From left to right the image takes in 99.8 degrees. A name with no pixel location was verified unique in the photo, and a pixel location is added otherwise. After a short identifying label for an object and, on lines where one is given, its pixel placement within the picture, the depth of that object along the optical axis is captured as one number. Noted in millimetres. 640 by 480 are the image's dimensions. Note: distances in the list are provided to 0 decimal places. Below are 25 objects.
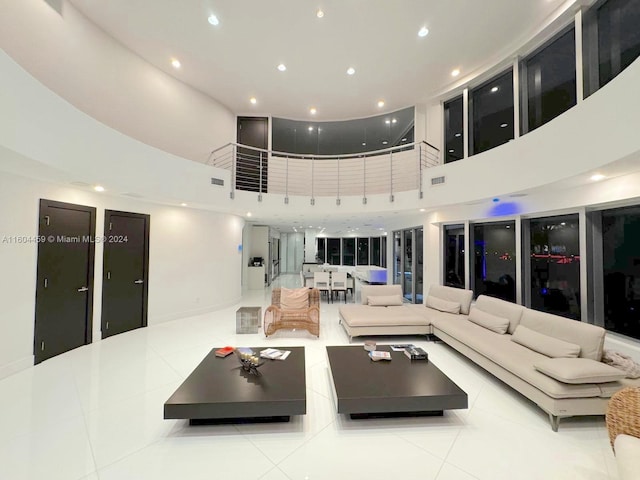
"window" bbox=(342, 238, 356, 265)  16719
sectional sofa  2557
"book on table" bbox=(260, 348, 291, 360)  3425
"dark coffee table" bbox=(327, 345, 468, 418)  2557
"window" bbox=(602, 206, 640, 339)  3570
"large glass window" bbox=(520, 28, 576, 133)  4457
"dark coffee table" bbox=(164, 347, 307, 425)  2438
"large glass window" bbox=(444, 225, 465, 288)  6762
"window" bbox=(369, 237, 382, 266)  15714
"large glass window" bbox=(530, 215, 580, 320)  4332
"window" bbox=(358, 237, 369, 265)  16281
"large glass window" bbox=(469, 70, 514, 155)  5645
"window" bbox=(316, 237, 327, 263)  17203
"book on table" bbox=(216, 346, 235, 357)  3459
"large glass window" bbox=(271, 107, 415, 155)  8750
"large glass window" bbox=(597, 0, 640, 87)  3451
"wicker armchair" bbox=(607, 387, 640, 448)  1943
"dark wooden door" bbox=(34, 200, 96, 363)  4102
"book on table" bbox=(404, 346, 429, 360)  3436
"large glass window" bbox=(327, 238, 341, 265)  17031
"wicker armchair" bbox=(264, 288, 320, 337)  5160
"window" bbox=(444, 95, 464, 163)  6703
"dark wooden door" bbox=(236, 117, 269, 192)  8484
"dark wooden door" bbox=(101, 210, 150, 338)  5227
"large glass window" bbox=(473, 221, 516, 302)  5515
